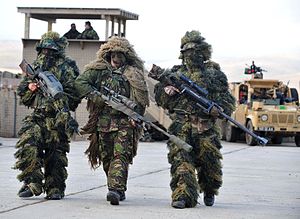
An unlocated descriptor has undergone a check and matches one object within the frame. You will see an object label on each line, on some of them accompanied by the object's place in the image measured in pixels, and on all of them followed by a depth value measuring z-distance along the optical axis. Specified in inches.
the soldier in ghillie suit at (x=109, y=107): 405.7
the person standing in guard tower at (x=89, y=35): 1337.4
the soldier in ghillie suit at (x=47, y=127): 413.1
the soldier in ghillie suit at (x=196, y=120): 407.2
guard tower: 1343.5
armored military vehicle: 1192.8
